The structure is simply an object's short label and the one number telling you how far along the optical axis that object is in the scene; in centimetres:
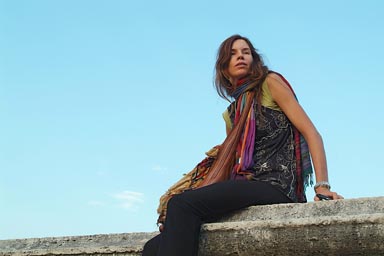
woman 321
